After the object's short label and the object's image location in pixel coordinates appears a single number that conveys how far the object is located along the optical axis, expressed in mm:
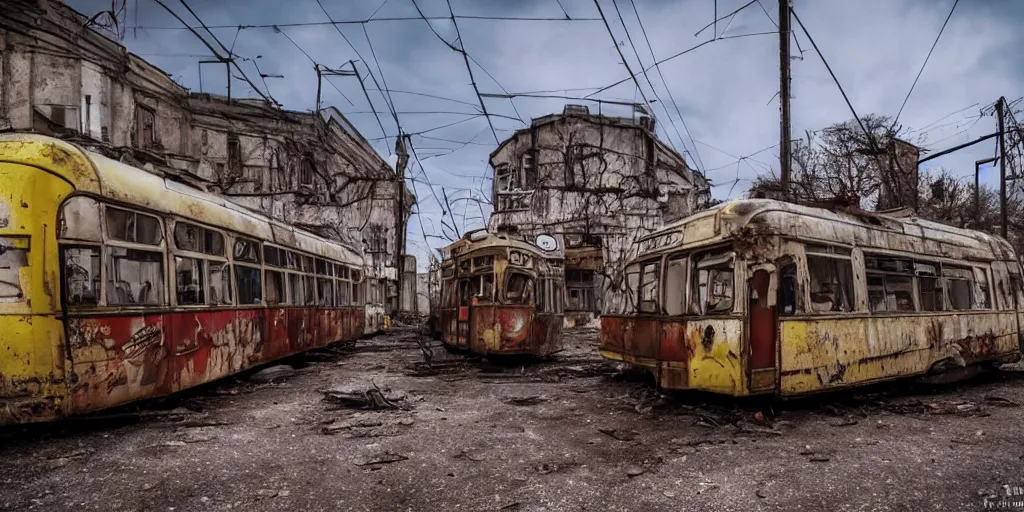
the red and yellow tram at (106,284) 5715
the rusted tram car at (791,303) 7117
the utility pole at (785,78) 12102
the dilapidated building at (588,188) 28203
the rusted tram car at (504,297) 12258
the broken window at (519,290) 12328
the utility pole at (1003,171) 18797
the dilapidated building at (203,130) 19594
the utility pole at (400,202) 23281
